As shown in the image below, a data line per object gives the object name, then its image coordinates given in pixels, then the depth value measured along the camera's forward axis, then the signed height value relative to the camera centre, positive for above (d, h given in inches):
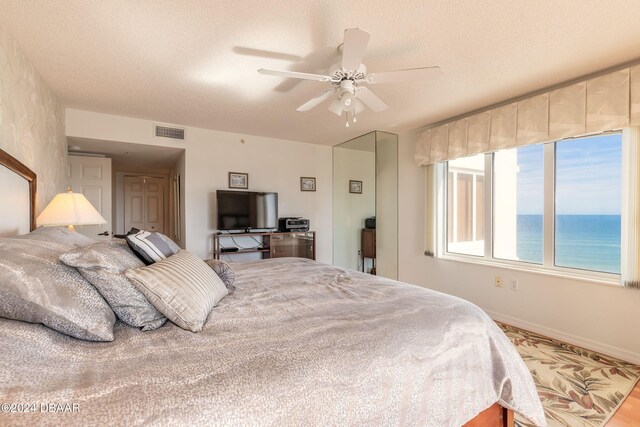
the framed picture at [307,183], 193.5 +18.8
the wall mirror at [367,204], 174.9 +4.2
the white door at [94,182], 160.1 +16.7
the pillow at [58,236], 49.7 -4.5
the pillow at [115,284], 39.4 -10.2
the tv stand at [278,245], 163.2 -20.8
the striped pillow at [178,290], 41.9 -12.2
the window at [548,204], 100.0 +2.3
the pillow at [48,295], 33.1 -10.1
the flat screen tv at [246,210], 159.2 +0.7
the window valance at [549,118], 88.7 +34.3
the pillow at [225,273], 64.4 -14.0
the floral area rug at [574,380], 66.2 -47.3
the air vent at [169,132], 148.5 +41.5
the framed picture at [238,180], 170.2 +18.8
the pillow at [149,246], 50.9 -6.5
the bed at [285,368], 26.5 -17.7
